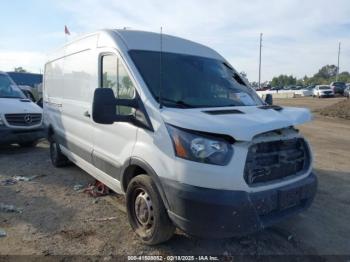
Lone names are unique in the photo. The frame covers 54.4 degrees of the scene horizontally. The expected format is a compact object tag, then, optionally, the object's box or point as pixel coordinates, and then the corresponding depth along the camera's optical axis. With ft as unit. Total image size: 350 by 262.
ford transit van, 10.16
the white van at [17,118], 28.17
